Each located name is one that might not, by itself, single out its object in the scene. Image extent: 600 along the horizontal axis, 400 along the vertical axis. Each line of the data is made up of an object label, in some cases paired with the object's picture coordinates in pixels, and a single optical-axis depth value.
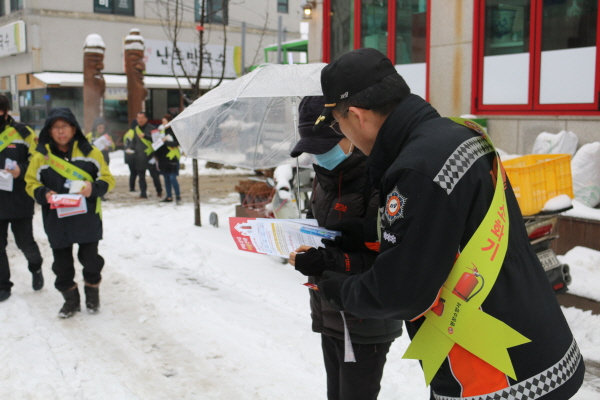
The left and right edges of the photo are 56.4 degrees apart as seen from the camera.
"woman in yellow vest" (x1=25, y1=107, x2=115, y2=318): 5.39
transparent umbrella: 4.12
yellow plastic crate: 4.99
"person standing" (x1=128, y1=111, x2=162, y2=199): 13.30
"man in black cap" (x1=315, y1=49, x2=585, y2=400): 1.70
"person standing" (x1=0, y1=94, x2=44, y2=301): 6.07
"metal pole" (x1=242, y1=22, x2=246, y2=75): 24.41
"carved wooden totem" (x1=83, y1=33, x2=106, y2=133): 22.45
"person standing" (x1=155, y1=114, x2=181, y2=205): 12.52
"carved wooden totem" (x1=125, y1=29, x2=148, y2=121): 23.00
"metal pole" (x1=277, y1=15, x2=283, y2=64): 15.64
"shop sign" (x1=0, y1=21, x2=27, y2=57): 25.17
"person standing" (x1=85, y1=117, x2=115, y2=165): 14.09
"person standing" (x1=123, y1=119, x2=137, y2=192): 13.73
